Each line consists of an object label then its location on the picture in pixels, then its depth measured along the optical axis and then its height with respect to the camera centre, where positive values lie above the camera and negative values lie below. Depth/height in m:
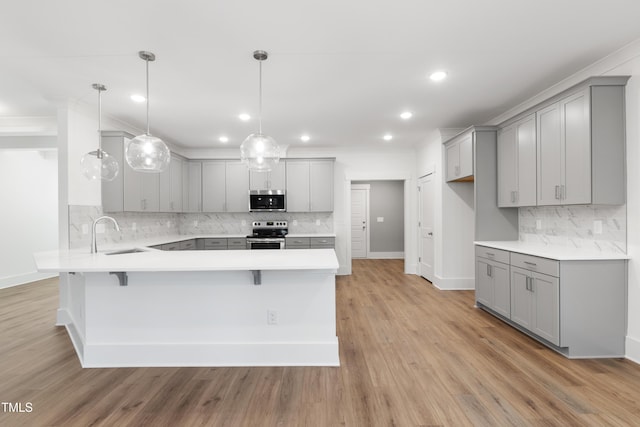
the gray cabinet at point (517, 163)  3.40 +0.56
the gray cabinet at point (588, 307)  2.64 -0.80
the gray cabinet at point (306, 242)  5.65 -0.51
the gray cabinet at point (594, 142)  2.64 +0.60
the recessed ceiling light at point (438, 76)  3.01 +1.33
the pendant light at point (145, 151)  2.66 +0.54
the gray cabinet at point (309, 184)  5.97 +0.55
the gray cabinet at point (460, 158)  4.22 +0.78
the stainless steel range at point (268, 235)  5.64 -0.40
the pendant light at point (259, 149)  2.71 +0.56
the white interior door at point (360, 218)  8.78 -0.14
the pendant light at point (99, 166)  2.93 +0.46
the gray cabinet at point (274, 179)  5.97 +0.65
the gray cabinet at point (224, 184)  6.03 +0.57
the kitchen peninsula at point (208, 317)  2.58 -0.85
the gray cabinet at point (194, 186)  6.03 +0.54
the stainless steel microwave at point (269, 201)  5.89 +0.24
